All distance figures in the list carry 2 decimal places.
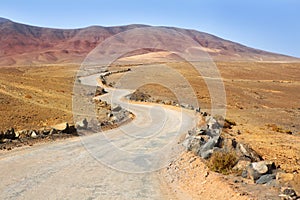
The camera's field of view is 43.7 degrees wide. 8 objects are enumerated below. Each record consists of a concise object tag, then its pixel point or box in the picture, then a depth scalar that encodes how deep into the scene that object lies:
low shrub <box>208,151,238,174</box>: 12.56
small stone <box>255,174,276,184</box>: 10.89
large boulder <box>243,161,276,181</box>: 11.32
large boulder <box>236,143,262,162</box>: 14.11
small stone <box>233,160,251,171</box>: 12.27
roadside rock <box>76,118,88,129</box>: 23.11
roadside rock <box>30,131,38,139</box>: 19.68
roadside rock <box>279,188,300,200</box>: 9.12
